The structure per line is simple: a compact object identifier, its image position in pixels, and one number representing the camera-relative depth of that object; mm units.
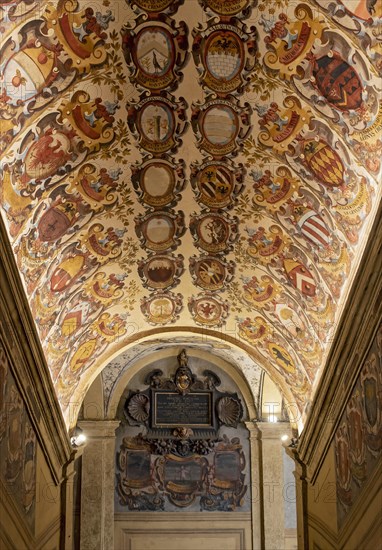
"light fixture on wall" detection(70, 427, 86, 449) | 15172
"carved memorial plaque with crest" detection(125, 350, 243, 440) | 20547
